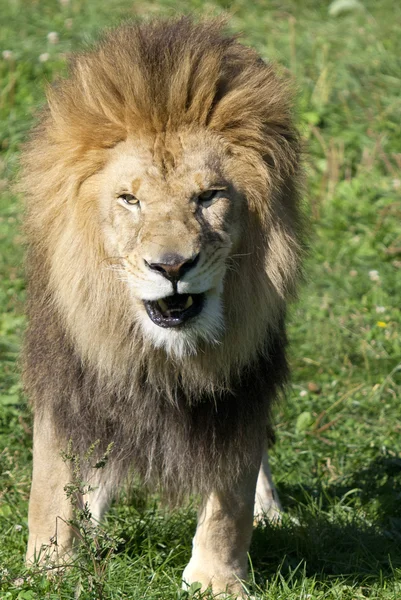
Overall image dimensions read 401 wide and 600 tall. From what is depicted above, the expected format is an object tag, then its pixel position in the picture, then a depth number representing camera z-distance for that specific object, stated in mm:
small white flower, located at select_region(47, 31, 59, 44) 15484
